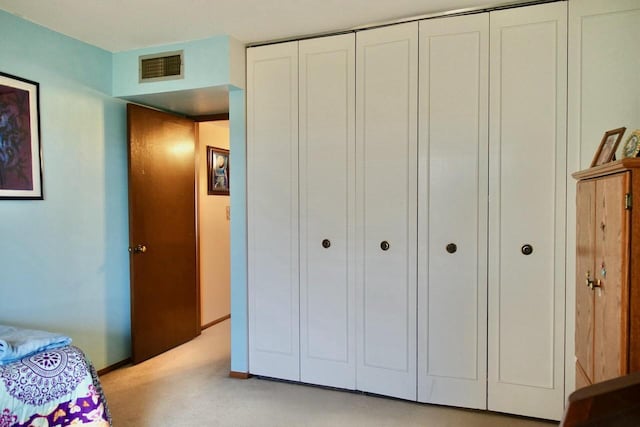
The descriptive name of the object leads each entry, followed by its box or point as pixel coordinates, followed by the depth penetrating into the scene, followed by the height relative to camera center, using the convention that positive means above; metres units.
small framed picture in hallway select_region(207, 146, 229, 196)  4.30 +0.34
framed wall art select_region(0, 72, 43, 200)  2.41 +0.38
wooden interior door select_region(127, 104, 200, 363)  3.24 -0.24
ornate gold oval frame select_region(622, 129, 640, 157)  1.64 +0.24
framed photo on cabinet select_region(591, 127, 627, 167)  1.87 +0.26
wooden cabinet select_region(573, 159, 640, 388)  1.32 -0.25
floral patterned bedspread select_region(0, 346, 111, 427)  1.61 -0.78
